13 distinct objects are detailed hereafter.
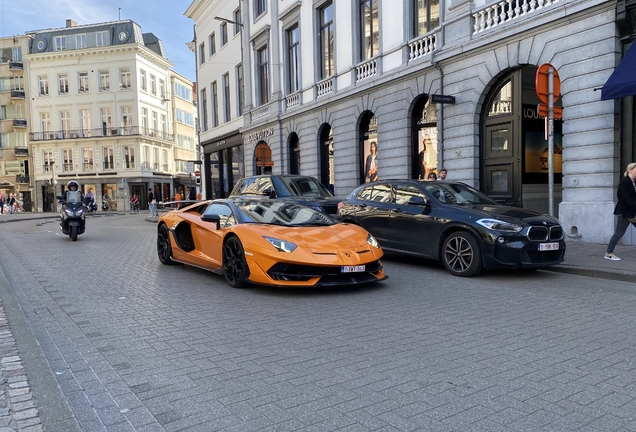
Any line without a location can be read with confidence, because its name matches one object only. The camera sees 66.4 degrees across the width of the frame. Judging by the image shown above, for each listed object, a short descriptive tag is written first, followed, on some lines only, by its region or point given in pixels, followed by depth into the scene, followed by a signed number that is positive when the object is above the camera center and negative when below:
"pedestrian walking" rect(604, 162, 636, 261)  8.43 -0.35
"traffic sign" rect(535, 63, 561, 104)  9.39 +2.04
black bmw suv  7.43 -0.62
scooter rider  14.73 +0.18
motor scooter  14.63 -0.54
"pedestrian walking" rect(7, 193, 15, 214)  47.94 -0.25
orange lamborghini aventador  6.33 -0.72
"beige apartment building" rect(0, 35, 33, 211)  59.03 +9.62
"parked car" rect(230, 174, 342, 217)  12.86 +0.17
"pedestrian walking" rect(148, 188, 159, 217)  31.50 -0.66
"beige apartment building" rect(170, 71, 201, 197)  65.62 +9.92
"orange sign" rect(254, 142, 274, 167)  20.86 +1.77
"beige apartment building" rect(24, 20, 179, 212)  56.47 +10.51
